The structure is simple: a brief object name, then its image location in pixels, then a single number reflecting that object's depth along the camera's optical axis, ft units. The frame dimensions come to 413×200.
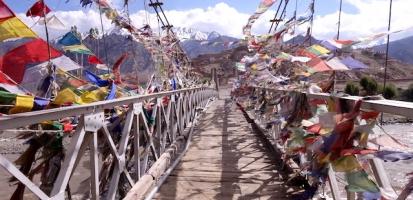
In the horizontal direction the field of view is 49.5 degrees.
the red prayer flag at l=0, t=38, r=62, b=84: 9.59
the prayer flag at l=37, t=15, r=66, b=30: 14.98
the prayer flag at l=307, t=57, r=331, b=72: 10.03
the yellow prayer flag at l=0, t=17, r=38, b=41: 7.97
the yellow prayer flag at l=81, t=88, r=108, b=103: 9.98
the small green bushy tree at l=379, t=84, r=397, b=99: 103.19
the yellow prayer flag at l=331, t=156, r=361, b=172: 6.59
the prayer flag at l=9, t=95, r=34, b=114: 6.31
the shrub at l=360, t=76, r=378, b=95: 99.14
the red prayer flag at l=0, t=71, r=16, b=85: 7.57
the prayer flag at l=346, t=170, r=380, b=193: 6.41
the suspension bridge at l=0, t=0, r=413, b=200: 6.52
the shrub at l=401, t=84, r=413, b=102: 118.32
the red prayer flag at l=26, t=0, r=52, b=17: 12.08
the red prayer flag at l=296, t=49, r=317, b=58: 11.97
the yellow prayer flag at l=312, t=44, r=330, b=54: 11.39
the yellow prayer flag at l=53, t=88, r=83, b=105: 7.66
